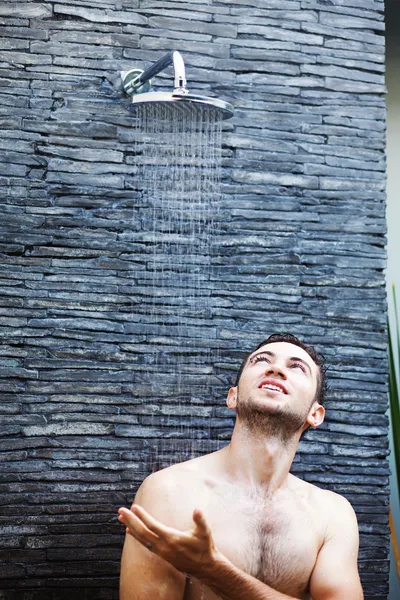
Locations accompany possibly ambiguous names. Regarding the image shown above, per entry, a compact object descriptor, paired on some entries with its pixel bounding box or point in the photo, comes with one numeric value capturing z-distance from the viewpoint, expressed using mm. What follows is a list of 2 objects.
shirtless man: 2049
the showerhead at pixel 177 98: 2492
